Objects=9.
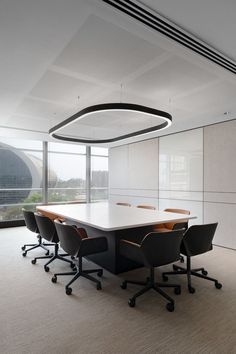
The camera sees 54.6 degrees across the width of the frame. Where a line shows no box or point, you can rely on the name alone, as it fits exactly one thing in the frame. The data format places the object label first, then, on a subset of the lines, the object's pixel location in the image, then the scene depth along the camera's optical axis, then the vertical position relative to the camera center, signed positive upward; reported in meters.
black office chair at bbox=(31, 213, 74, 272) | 3.53 -0.84
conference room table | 3.13 -0.63
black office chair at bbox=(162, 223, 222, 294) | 2.78 -0.78
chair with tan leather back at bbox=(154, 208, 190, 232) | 3.36 -0.72
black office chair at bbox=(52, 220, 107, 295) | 2.80 -0.86
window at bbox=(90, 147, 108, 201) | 8.62 +0.15
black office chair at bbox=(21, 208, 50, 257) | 4.20 -0.89
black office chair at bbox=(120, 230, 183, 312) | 2.44 -0.83
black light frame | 3.11 +0.96
